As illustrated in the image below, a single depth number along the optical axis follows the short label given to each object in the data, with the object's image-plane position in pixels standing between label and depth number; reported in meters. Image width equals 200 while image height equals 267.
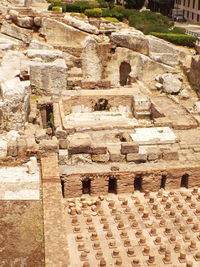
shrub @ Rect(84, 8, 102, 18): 27.86
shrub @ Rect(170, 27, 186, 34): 28.49
